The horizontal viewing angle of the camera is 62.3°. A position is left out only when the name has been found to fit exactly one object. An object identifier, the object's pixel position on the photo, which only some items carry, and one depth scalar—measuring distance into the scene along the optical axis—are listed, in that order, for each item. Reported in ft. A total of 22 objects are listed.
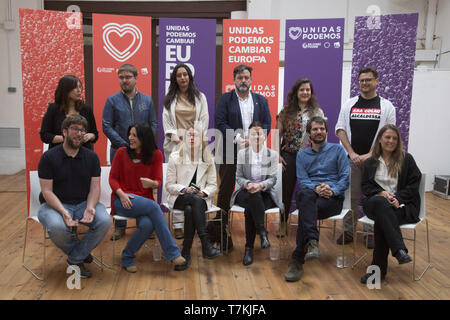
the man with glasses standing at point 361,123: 10.85
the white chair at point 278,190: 10.09
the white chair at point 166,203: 9.92
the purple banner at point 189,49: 13.57
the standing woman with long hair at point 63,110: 10.32
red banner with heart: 13.32
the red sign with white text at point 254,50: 14.16
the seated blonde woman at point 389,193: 8.66
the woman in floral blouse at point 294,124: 11.36
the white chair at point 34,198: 9.23
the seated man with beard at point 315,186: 9.07
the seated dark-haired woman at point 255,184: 9.91
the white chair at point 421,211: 9.17
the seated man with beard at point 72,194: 8.54
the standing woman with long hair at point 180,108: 11.39
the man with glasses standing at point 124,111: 11.24
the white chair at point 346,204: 9.98
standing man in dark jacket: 11.09
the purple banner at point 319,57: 13.70
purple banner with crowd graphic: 13.17
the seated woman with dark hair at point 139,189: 9.12
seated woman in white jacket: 9.67
